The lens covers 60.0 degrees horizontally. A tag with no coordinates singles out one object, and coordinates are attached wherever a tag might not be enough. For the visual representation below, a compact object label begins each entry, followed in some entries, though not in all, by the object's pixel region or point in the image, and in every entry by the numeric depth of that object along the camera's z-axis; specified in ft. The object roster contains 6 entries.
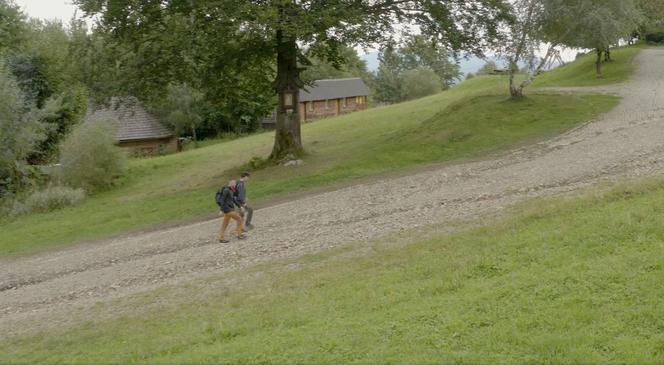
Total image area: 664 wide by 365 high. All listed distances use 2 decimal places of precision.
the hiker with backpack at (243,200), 53.47
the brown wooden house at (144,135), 160.66
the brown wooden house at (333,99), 255.50
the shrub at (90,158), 98.43
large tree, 70.74
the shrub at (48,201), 85.20
